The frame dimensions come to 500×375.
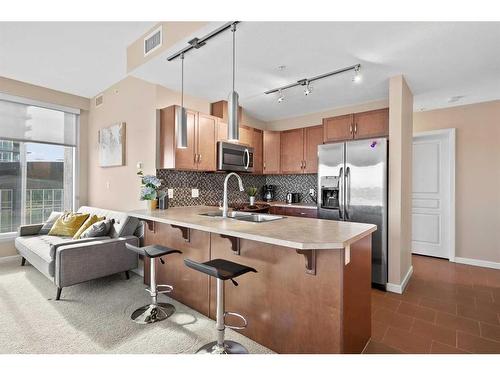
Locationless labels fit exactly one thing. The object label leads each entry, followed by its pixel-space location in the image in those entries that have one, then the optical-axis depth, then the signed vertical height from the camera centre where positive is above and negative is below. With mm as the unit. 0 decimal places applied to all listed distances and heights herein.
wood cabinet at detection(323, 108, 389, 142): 3391 +853
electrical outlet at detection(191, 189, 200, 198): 3855 -103
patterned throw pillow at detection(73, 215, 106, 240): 3368 -504
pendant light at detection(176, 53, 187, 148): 2568 +572
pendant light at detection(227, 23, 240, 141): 2266 +634
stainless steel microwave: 3793 +454
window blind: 3928 +995
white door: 4273 -106
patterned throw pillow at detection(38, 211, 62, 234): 3898 -566
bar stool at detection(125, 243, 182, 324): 2279 -1149
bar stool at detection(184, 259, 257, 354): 1664 -704
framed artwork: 3807 +622
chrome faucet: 2549 -211
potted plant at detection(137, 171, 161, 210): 3092 -45
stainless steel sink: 2600 -309
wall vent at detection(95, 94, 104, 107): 4403 +1481
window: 3969 +368
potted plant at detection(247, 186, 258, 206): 4668 -124
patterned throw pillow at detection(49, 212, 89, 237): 3599 -558
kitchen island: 1599 -653
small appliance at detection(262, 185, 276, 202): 5188 -110
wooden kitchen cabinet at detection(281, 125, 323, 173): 4430 +676
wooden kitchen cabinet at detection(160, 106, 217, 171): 3252 +579
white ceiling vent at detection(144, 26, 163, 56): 2557 +1476
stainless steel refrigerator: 3088 +5
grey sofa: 2715 -787
